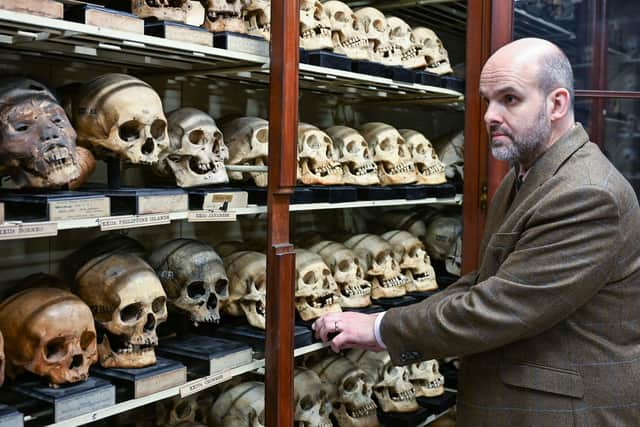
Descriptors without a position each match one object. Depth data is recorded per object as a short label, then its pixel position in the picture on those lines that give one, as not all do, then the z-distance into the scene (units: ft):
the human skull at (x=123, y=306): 7.73
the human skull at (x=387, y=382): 11.37
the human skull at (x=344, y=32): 10.29
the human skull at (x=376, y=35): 10.97
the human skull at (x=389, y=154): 11.37
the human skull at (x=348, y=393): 10.76
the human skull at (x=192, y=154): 8.54
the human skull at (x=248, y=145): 9.46
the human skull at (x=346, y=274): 10.57
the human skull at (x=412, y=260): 11.90
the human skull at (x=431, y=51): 12.15
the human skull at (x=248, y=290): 9.27
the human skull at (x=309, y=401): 9.86
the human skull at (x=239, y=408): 9.22
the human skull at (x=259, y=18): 8.95
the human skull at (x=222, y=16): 8.45
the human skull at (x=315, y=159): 9.89
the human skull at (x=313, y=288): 9.73
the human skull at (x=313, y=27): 9.64
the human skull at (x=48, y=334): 7.07
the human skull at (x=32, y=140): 6.87
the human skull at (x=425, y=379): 11.94
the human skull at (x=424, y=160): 12.05
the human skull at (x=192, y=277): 8.66
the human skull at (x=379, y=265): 11.27
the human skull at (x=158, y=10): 7.73
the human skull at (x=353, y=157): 10.72
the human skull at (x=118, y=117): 7.73
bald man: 7.09
